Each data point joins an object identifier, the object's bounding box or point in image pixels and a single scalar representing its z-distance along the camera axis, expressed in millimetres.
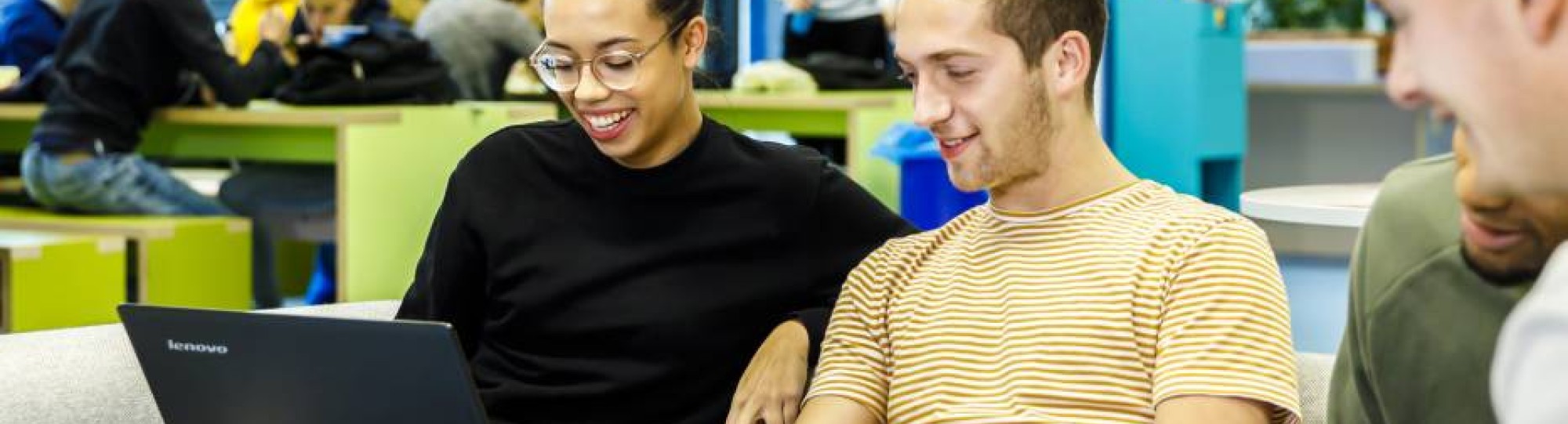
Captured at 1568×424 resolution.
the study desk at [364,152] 4613
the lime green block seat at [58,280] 4109
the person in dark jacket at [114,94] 4586
